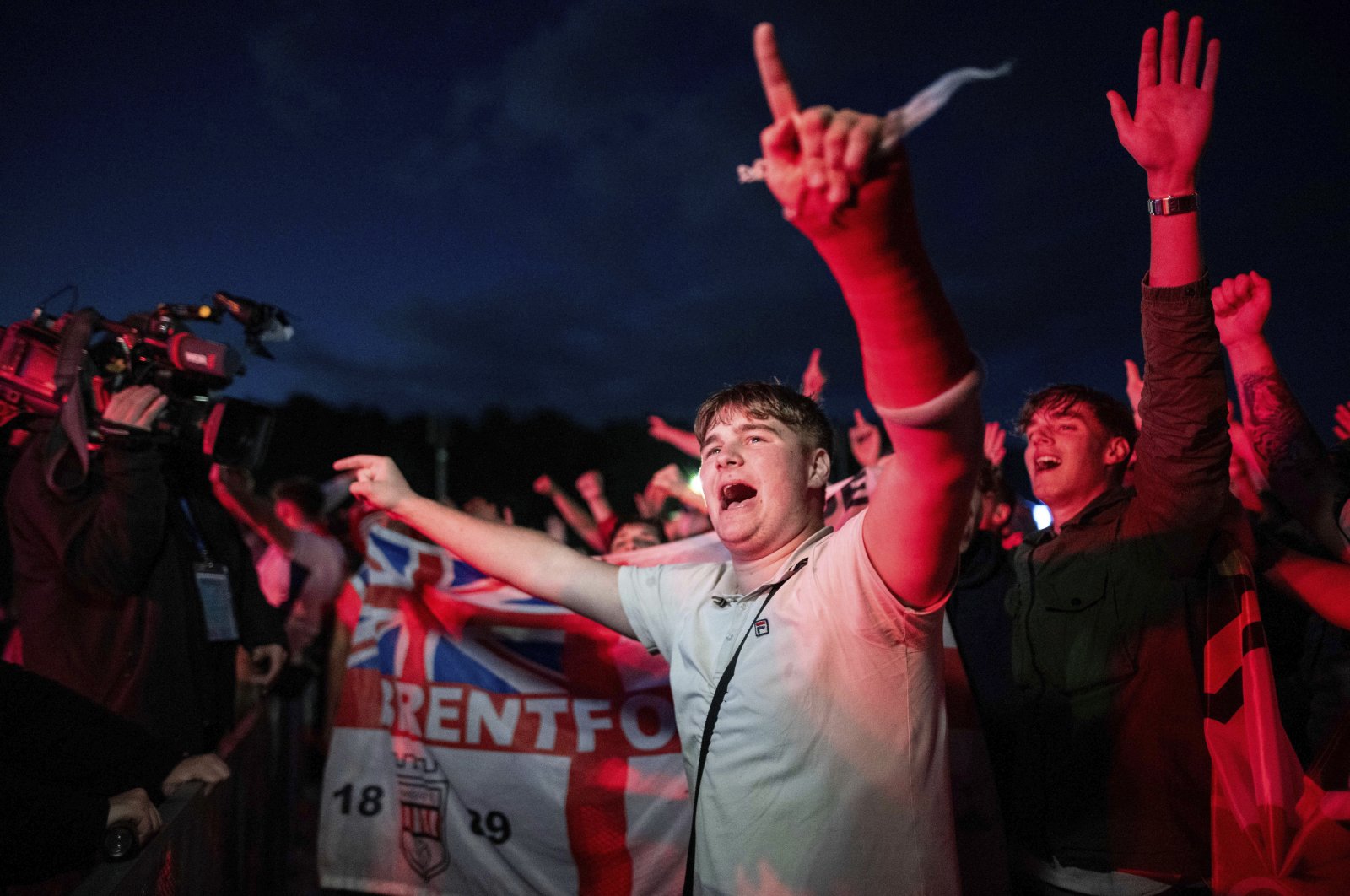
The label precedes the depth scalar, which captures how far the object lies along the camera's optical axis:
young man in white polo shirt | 1.17
